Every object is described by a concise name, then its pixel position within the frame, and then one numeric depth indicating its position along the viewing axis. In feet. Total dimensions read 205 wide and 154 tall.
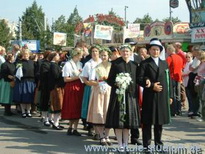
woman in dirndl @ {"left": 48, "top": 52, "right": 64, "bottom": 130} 29.86
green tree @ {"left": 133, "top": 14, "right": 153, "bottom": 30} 282.15
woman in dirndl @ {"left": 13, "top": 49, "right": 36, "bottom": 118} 35.63
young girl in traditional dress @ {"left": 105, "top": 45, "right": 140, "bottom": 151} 21.53
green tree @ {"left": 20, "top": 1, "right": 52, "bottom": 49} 241.29
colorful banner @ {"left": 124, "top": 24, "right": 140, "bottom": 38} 128.25
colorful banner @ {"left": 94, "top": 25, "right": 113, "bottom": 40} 111.86
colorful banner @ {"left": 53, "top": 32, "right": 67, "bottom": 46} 144.95
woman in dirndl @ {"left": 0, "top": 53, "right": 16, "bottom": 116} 36.88
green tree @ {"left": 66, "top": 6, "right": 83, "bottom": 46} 201.46
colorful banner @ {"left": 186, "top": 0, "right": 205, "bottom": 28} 101.92
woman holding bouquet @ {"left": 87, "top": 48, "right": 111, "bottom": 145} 24.14
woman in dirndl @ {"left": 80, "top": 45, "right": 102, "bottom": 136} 24.89
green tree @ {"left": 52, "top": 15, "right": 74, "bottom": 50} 199.93
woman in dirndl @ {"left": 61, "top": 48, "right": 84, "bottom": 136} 26.96
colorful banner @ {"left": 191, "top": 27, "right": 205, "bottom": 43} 85.20
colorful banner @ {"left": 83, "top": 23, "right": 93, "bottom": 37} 127.24
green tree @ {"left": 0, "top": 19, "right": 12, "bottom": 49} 185.98
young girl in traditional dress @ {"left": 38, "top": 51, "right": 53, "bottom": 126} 31.30
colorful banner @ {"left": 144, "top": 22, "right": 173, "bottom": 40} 106.76
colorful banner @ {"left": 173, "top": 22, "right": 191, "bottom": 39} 104.20
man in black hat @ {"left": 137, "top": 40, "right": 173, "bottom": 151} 20.98
